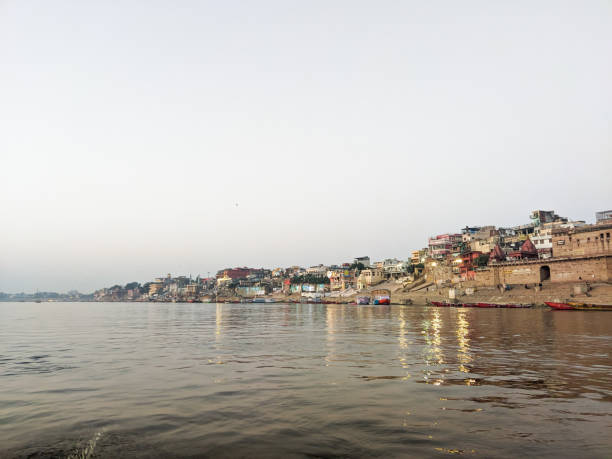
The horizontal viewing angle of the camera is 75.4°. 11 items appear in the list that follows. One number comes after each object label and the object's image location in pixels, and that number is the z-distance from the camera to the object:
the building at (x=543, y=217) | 126.12
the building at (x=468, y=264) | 110.00
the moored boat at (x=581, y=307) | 63.66
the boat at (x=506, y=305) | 80.46
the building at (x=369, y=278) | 163.25
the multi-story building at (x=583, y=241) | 79.44
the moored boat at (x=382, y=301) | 118.44
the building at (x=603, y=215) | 91.39
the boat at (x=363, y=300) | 134.38
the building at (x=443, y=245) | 143.23
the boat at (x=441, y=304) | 97.31
